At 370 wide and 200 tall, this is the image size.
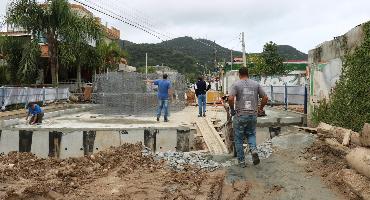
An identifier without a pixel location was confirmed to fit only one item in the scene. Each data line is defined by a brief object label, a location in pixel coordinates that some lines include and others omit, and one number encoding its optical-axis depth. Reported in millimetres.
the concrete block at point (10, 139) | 11906
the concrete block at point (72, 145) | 11766
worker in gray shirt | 7438
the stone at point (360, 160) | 5985
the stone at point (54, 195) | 5878
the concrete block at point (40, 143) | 11820
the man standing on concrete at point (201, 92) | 16391
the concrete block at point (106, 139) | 11734
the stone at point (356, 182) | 5563
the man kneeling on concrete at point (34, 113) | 13952
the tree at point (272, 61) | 49156
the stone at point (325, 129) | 8539
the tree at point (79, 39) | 27125
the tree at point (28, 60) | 26906
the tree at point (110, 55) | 33269
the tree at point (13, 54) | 28000
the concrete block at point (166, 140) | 11711
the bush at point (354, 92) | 8352
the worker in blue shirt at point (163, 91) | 14297
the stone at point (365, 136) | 6254
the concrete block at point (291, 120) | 12335
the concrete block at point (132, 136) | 11656
